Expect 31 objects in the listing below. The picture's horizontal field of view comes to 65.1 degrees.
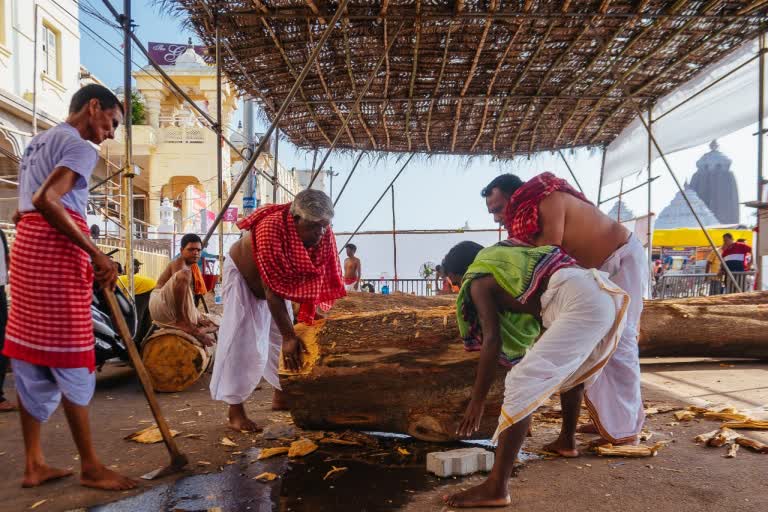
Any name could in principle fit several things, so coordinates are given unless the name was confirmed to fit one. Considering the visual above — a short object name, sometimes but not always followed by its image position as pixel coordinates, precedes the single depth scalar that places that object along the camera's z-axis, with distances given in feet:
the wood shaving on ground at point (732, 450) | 9.59
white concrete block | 8.84
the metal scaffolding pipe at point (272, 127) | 14.02
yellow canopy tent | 52.38
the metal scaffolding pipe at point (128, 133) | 14.56
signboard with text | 77.30
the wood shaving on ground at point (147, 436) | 10.96
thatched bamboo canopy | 16.38
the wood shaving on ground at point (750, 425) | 11.08
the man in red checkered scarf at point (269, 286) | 10.57
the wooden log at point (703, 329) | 19.48
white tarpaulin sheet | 20.61
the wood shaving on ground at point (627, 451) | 9.73
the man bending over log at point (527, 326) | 7.66
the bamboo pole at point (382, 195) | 31.70
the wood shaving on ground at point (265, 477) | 8.84
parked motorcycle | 15.16
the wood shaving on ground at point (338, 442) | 10.67
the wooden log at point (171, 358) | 15.99
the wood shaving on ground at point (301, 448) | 9.95
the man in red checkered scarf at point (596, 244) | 9.75
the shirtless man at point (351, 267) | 34.60
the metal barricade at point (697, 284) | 30.01
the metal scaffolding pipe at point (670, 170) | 21.70
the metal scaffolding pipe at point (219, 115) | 16.75
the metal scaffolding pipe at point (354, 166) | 30.91
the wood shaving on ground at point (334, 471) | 9.01
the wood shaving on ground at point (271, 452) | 9.91
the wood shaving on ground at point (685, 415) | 12.23
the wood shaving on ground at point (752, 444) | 9.82
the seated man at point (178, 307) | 16.63
